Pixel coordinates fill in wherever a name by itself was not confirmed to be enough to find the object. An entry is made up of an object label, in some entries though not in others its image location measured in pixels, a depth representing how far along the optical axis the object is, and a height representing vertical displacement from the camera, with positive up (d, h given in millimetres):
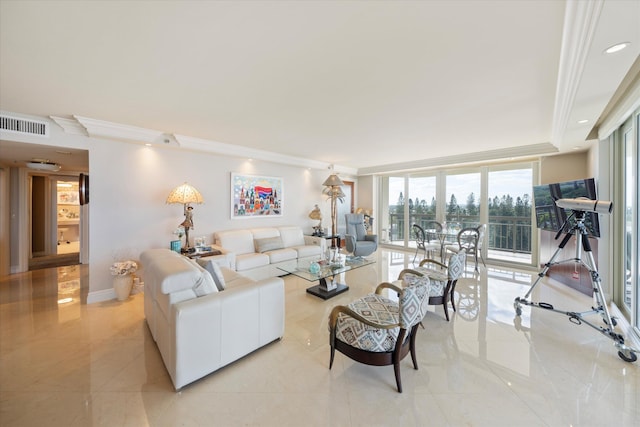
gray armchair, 5168 -580
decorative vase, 3293 -1010
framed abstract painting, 4723 +373
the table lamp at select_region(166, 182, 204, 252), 3539 +228
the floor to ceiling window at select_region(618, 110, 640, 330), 2385 -79
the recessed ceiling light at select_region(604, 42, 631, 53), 1403 +1005
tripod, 2070 -967
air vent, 2803 +1067
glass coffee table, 3197 -800
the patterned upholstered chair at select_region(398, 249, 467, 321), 2621 -762
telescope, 2180 +85
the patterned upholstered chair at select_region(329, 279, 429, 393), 1674 -901
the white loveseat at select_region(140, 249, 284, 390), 1732 -839
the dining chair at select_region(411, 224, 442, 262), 4994 -621
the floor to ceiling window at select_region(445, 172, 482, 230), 5648 +333
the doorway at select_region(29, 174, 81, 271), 5719 -214
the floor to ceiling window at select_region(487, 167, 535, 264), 5027 -8
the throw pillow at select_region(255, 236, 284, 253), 4422 -582
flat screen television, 2691 +186
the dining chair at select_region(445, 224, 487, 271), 4574 -587
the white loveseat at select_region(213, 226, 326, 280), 3936 -679
